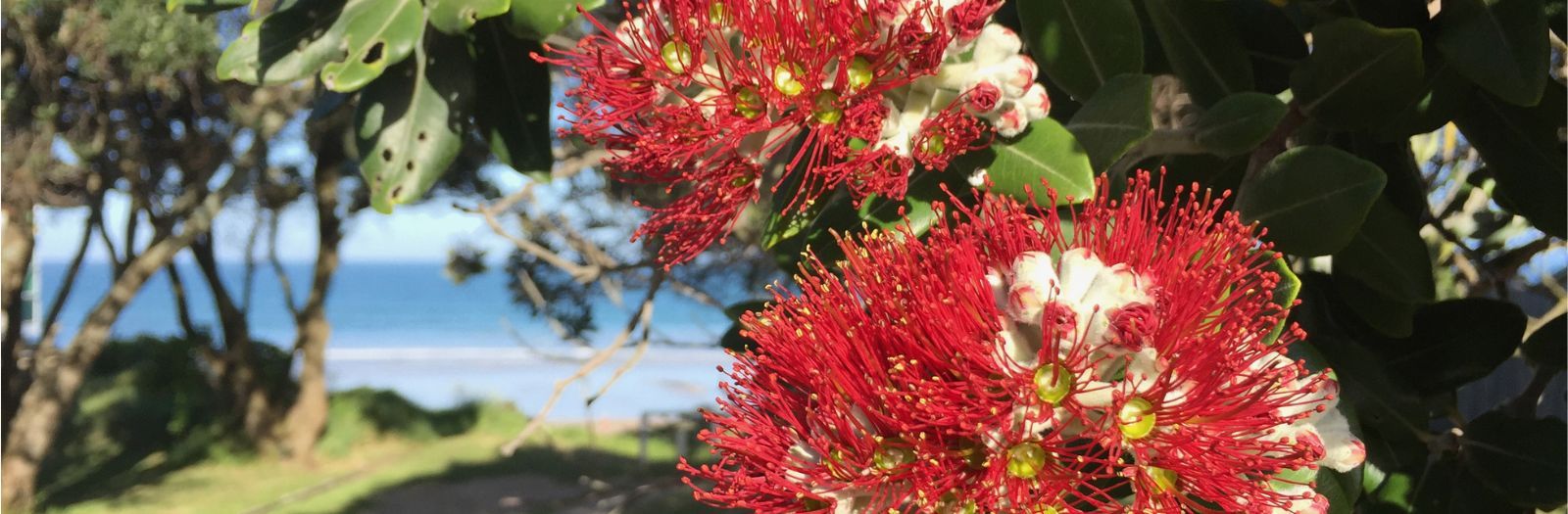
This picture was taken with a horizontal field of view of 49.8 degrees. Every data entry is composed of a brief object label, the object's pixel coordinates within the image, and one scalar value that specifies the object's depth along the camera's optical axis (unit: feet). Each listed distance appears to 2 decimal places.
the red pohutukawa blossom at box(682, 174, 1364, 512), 1.07
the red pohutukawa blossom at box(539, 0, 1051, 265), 1.19
